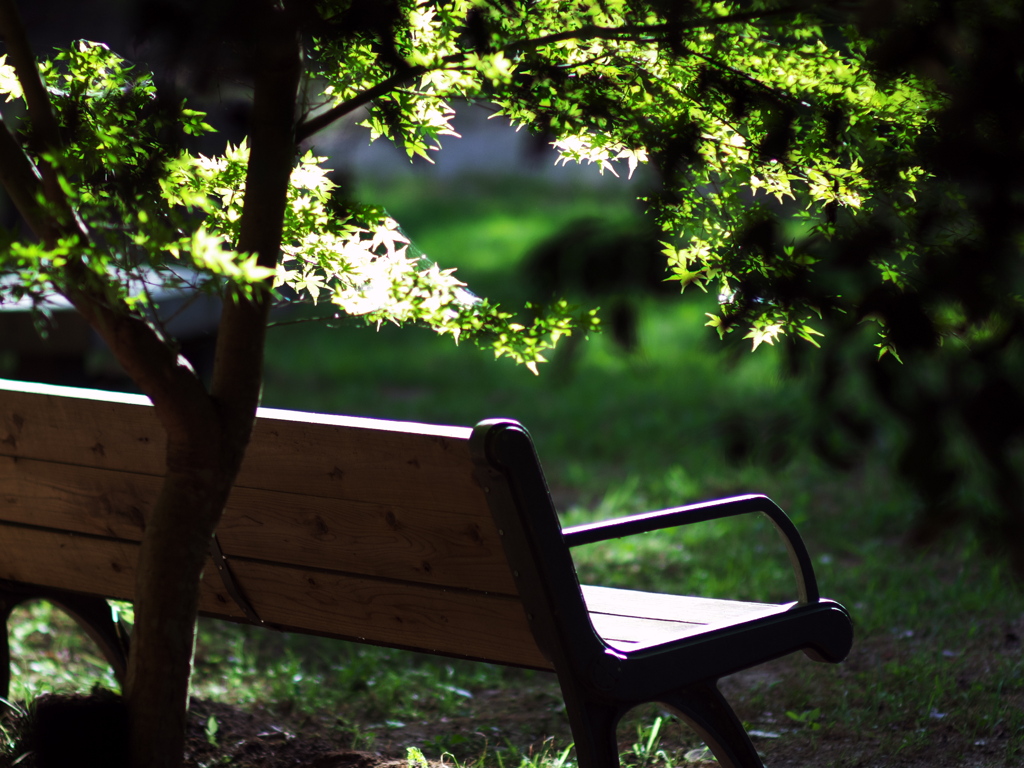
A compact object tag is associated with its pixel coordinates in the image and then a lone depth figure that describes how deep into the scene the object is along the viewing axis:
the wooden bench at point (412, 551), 7.69
